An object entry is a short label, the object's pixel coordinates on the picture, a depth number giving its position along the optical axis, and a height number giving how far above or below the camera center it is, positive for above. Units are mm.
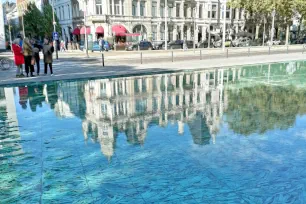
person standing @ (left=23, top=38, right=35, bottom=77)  15922 -205
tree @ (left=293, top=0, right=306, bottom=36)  49594 +6008
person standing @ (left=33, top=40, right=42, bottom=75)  17231 -142
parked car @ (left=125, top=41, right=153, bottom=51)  44094 +135
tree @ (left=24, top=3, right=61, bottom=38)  59844 +5655
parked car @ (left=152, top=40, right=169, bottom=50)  46212 +227
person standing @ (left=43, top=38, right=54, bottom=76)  16578 -122
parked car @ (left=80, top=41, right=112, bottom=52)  42156 +214
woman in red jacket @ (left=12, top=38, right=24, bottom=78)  16062 -143
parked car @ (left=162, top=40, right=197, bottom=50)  47031 +239
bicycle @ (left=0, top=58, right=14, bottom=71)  20688 -975
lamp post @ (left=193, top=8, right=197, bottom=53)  58875 +5004
